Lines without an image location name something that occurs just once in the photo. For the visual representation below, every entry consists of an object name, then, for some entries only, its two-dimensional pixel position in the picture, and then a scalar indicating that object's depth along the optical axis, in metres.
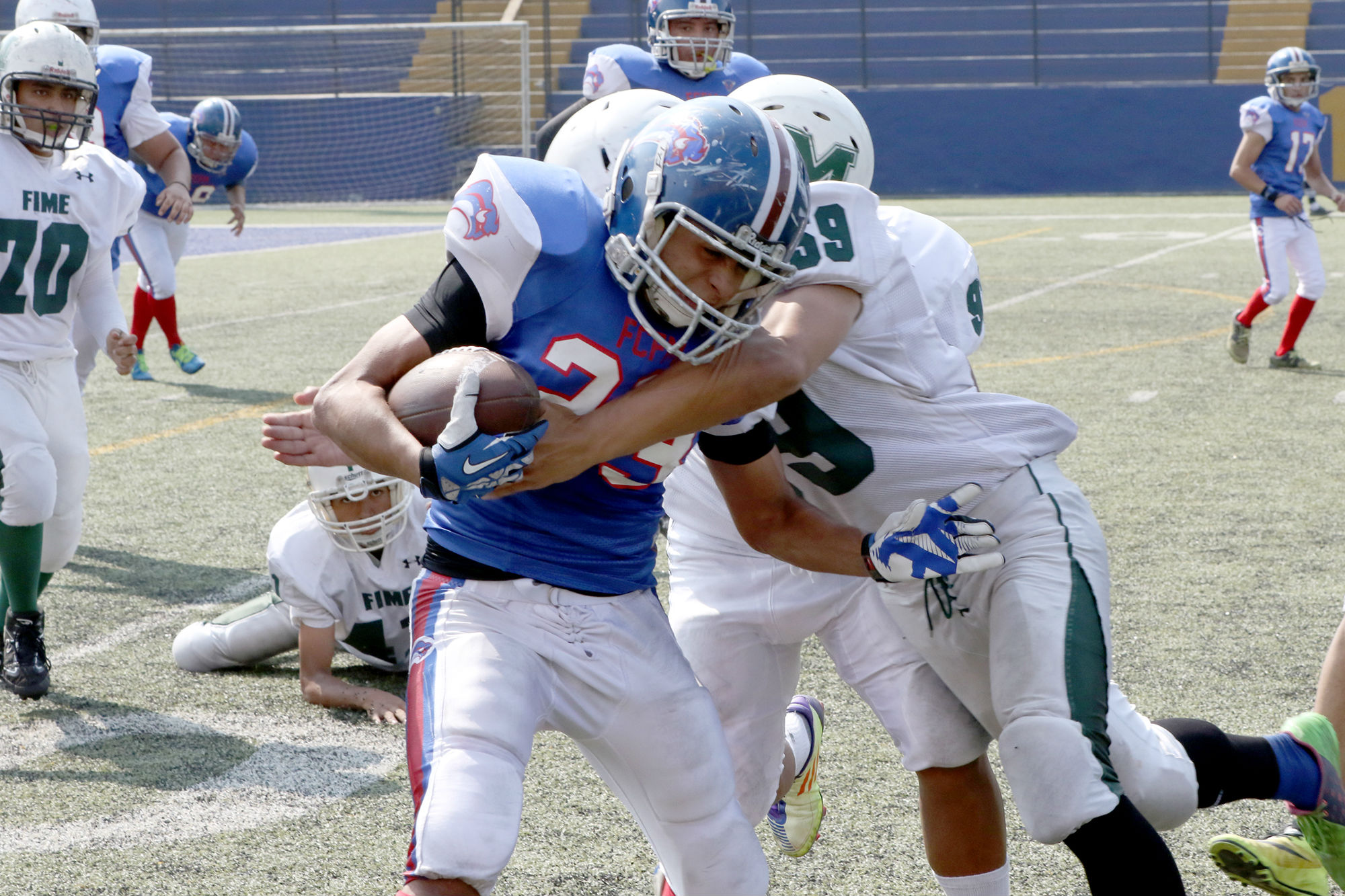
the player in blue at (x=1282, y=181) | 17.34
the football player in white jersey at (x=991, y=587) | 4.53
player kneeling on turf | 7.57
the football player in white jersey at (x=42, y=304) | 7.84
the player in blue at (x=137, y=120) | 13.93
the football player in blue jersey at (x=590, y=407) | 4.17
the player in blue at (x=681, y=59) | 13.55
